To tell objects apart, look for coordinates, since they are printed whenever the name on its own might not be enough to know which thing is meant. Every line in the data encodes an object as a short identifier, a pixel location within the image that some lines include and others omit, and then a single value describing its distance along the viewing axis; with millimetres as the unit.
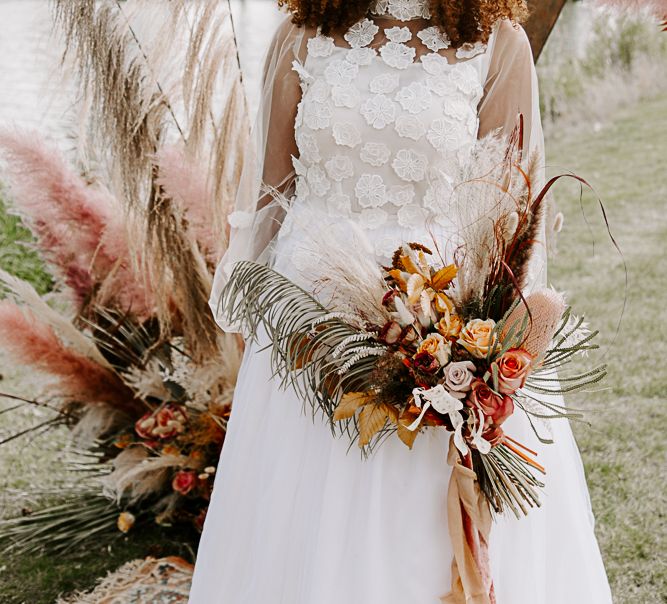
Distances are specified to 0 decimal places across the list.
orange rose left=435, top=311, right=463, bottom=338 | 1706
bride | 1968
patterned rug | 2920
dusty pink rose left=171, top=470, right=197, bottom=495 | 3006
